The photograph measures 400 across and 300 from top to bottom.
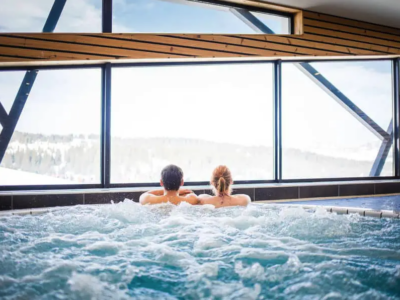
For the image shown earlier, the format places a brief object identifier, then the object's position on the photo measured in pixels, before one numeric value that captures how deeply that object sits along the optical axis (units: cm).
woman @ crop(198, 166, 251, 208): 356
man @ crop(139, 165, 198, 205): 345
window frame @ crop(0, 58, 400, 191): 492
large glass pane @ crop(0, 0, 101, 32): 462
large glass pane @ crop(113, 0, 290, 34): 514
